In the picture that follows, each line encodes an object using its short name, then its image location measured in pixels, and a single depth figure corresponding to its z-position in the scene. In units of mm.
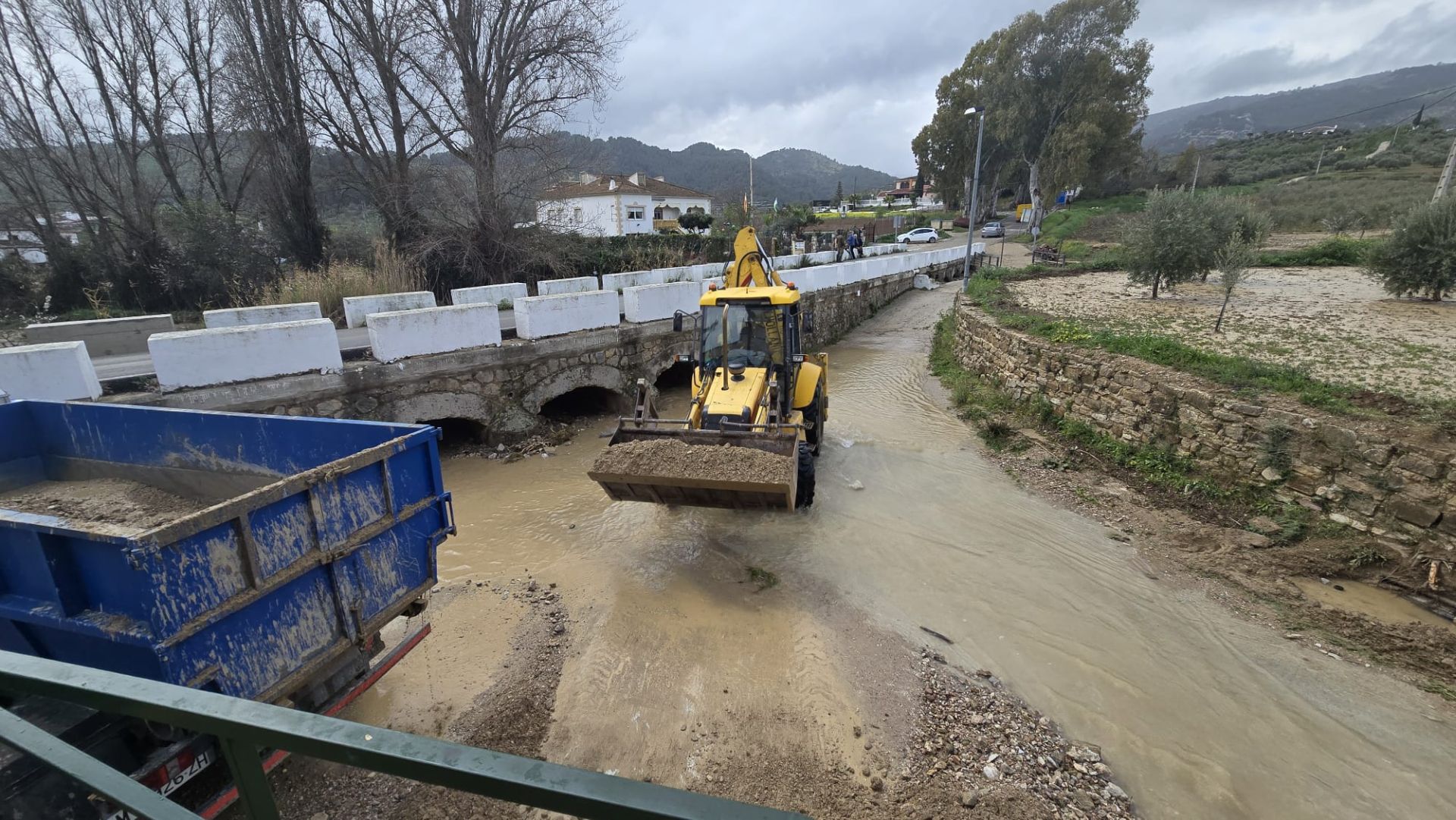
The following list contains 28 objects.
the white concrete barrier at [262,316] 9422
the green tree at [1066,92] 33406
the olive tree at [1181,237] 13594
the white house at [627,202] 45000
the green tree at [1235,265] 10555
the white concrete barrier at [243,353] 6617
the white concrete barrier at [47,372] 5699
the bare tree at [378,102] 15516
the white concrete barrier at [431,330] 8133
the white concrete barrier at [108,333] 9453
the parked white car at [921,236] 38844
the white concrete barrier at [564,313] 9609
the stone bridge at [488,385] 7320
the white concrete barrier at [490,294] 12555
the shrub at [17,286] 14133
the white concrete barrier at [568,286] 13195
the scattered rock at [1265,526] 5973
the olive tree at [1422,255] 10633
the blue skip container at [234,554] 2354
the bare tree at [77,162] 14094
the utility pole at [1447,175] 15719
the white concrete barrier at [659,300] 11133
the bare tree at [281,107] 15031
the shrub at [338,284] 11906
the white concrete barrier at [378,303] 11102
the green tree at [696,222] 37219
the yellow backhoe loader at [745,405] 5250
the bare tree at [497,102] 15773
